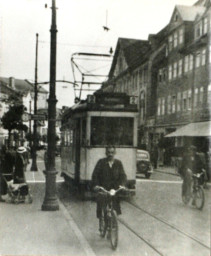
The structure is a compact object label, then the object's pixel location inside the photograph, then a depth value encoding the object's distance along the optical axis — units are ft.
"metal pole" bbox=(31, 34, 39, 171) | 88.33
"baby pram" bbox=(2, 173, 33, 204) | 42.94
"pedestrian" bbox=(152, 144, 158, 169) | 108.75
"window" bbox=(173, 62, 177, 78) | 129.38
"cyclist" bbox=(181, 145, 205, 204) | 42.45
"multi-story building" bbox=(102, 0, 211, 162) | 102.06
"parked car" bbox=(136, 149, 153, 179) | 79.46
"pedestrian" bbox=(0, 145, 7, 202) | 44.32
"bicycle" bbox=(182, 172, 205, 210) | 40.88
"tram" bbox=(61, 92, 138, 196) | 45.52
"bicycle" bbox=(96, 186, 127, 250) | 25.31
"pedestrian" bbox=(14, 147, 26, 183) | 43.37
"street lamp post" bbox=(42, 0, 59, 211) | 37.78
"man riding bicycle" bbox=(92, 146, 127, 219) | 26.89
